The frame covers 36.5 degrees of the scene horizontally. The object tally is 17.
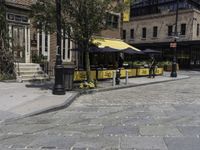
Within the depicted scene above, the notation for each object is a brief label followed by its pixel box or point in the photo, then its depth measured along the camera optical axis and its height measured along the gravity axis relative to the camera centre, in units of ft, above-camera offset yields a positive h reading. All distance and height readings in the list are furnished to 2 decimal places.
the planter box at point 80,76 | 57.52 -2.64
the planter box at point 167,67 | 122.24 -1.68
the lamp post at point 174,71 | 83.52 -2.24
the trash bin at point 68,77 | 44.77 -2.32
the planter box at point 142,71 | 80.23 -2.29
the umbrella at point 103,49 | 61.67 +2.82
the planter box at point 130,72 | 72.44 -2.41
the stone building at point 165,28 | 135.13 +17.43
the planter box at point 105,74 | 65.21 -2.53
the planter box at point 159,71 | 89.05 -2.33
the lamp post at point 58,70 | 41.11 -1.11
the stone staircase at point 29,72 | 57.21 -2.08
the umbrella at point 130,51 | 71.03 +2.85
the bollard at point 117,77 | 58.23 -2.86
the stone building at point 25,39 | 61.05 +4.94
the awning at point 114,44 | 77.55 +5.15
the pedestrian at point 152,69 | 78.28 -1.53
